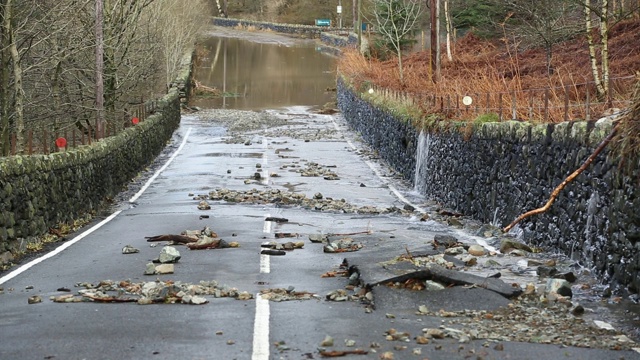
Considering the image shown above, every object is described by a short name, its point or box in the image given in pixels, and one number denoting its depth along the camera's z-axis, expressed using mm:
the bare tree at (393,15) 59838
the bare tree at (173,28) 54416
